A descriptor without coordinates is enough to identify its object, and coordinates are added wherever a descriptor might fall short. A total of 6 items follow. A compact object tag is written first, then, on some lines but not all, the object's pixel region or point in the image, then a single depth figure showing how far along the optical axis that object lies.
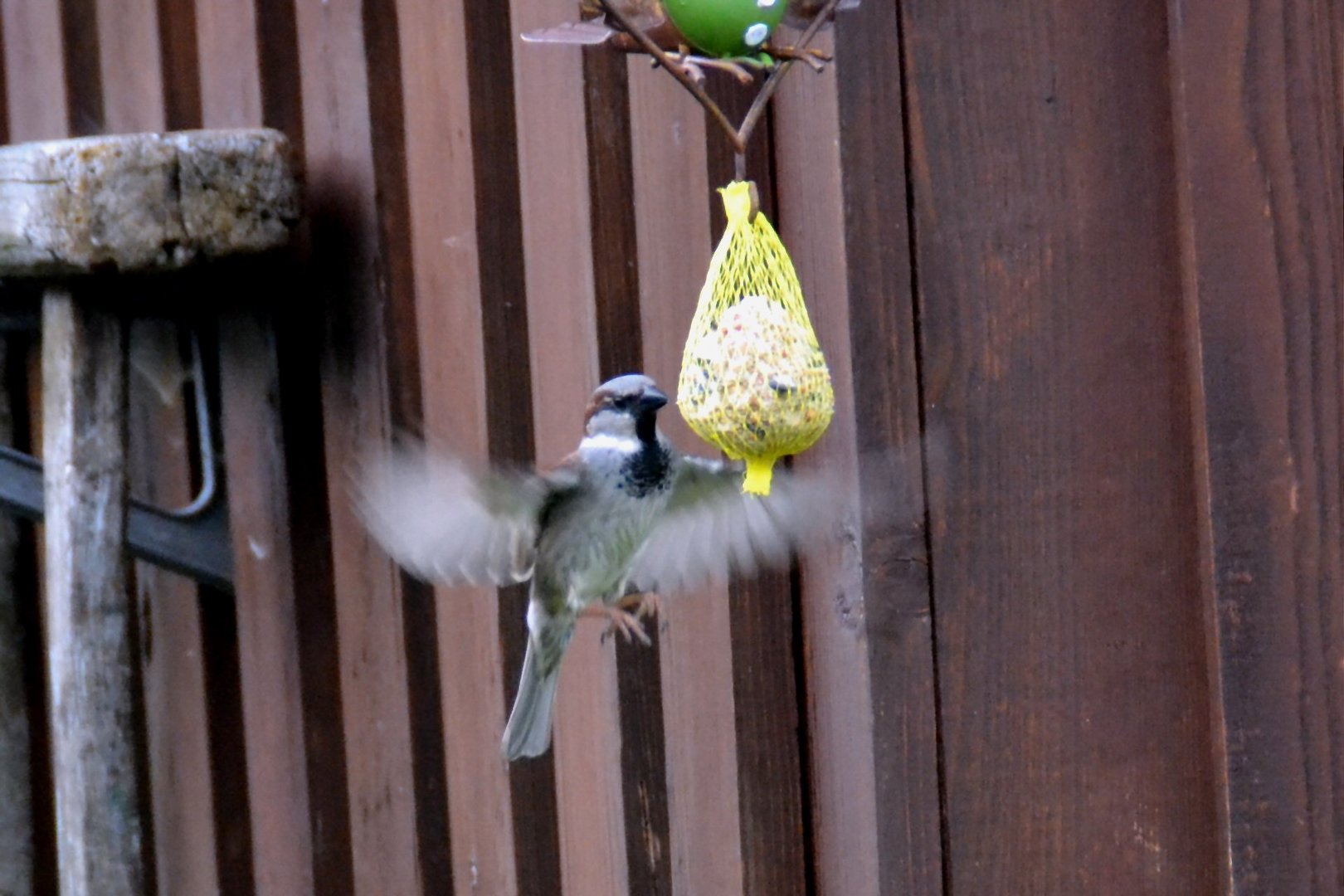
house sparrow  7.62
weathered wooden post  7.98
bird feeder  7.46
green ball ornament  7.42
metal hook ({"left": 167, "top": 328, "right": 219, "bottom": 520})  8.18
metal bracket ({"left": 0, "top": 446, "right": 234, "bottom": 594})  8.16
